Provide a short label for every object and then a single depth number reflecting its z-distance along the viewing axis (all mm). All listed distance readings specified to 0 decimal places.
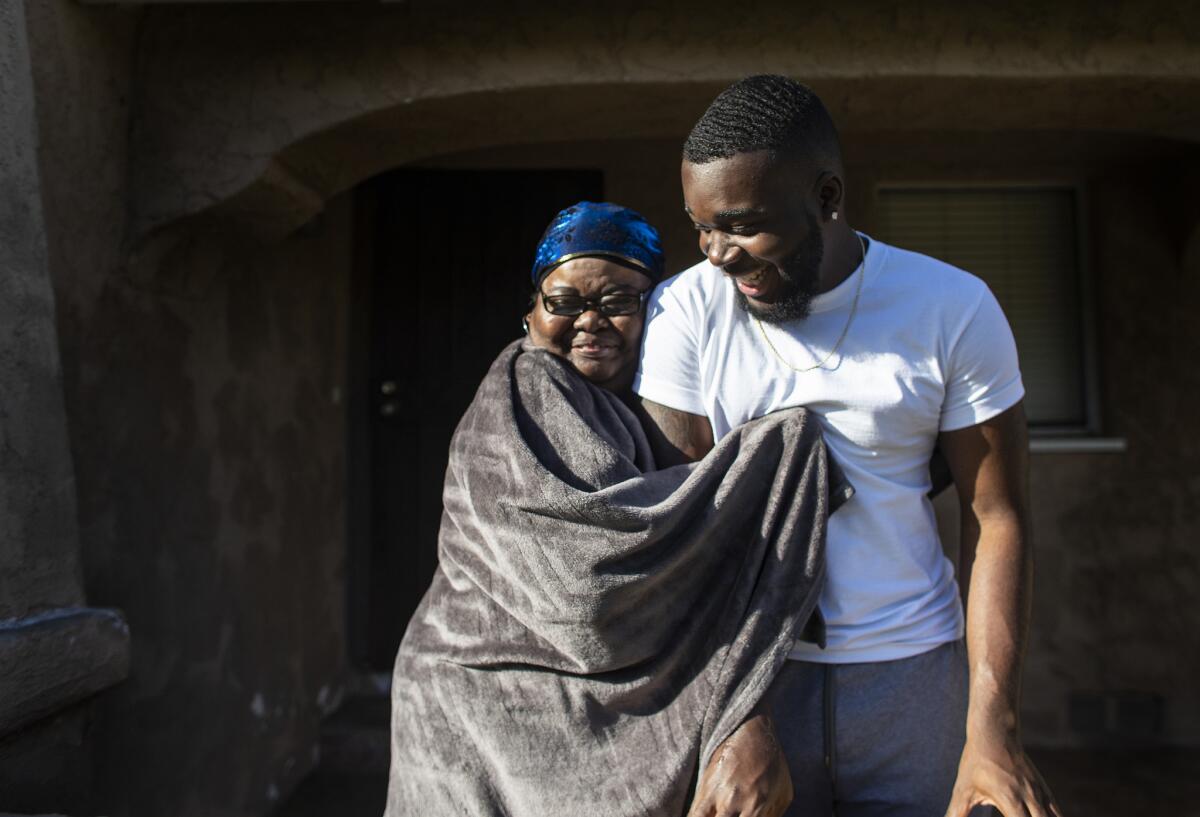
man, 1504
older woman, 1512
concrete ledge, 2066
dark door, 4840
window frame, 4941
